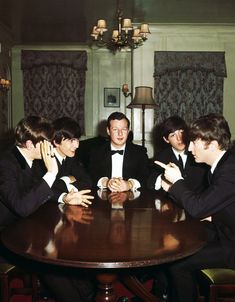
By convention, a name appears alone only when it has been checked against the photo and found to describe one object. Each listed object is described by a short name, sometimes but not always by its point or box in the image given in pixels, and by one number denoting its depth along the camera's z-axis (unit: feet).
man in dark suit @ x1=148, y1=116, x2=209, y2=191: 10.39
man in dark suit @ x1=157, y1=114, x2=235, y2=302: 6.88
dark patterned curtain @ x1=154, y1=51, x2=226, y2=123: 22.27
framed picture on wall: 26.68
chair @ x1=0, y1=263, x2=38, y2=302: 7.16
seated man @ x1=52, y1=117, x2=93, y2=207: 9.04
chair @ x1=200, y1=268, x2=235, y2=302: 6.78
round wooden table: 5.03
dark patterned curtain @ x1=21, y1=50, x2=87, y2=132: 26.21
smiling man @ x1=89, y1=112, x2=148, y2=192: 11.60
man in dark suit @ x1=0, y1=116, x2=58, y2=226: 6.89
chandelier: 14.25
